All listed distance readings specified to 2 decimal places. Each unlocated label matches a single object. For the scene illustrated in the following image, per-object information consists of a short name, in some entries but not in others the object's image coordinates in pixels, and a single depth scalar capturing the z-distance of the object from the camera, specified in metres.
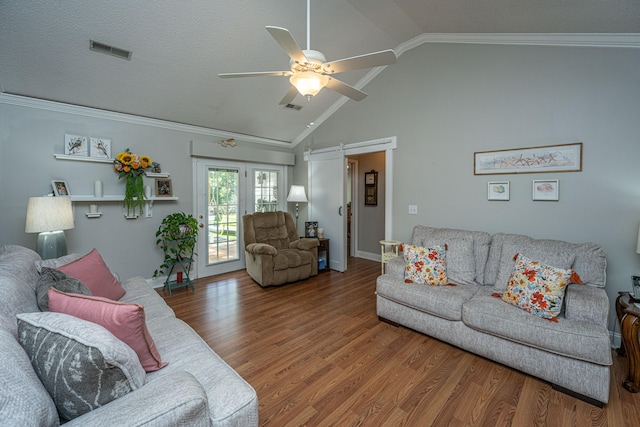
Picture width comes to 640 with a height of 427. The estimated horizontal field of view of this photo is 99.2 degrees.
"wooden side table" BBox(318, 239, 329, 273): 4.83
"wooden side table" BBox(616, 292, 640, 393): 1.86
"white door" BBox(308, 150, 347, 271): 4.73
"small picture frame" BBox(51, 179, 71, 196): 3.11
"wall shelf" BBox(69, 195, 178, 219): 3.25
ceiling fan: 1.67
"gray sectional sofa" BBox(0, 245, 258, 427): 0.80
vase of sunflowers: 3.47
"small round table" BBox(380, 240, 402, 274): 3.68
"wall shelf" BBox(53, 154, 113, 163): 3.15
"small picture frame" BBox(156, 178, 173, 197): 3.96
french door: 4.46
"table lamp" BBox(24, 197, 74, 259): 2.43
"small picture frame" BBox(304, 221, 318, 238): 4.95
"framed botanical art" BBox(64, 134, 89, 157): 3.23
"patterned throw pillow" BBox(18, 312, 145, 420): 0.93
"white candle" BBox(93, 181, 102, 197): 3.36
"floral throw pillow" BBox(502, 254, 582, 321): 2.04
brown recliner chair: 3.96
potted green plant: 3.79
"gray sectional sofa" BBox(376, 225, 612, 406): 1.82
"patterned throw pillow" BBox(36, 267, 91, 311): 1.40
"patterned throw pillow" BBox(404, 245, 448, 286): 2.74
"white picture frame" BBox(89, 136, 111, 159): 3.39
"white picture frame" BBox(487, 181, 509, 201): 3.01
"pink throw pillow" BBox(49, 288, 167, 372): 1.18
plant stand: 3.85
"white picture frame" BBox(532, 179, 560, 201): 2.71
